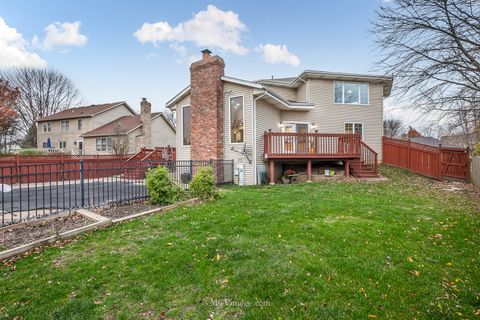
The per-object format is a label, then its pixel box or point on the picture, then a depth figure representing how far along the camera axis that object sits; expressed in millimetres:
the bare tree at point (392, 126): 45125
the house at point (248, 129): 12523
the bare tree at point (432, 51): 5777
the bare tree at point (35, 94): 36875
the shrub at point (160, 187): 7555
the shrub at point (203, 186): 8086
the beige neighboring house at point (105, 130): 25938
